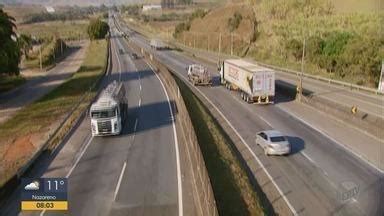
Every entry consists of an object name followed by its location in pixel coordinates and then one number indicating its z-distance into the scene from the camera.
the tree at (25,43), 114.70
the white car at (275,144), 32.50
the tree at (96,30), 170.75
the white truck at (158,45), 134.25
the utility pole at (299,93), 52.50
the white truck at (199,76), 66.38
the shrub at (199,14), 192.88
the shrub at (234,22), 151.50
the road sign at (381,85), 51.29
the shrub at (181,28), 190.27
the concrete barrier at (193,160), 22.02
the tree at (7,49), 62.47
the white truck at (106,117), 37.66
